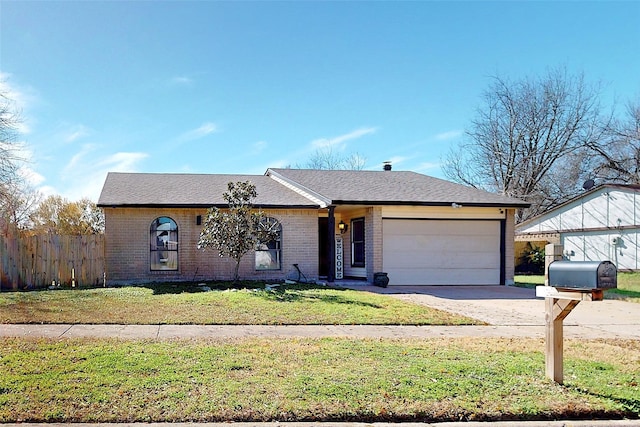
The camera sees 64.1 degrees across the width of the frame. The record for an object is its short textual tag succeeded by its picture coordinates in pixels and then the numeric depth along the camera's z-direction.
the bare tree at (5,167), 21.52
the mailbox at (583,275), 4.98
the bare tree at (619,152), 32.44
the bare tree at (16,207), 24.78
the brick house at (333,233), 16.28
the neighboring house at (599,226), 22.83
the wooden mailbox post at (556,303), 5.25
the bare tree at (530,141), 35.03
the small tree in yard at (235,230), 14.70
